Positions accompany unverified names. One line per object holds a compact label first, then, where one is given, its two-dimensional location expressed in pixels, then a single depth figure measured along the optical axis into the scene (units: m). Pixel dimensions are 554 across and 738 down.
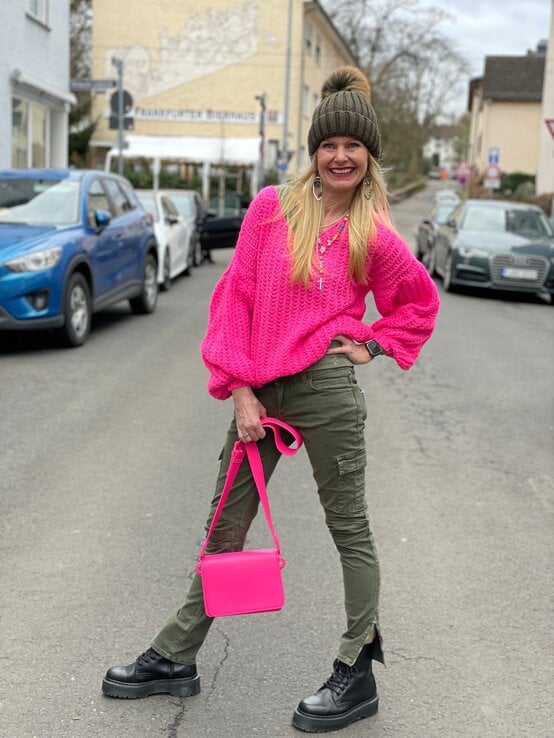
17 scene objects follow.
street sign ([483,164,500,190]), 35.25
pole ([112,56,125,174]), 18.92
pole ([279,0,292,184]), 37.81
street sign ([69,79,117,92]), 18.62
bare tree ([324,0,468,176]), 58.78
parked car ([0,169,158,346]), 9.06
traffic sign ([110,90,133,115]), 19.25
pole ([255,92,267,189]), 36.91
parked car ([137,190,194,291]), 14.84
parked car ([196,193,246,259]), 19.66
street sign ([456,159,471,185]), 45.34
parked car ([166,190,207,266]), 18.44
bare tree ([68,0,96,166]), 42.31
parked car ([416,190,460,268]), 19.17
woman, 2.88
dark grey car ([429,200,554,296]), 15.52
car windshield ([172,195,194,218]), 18.50
